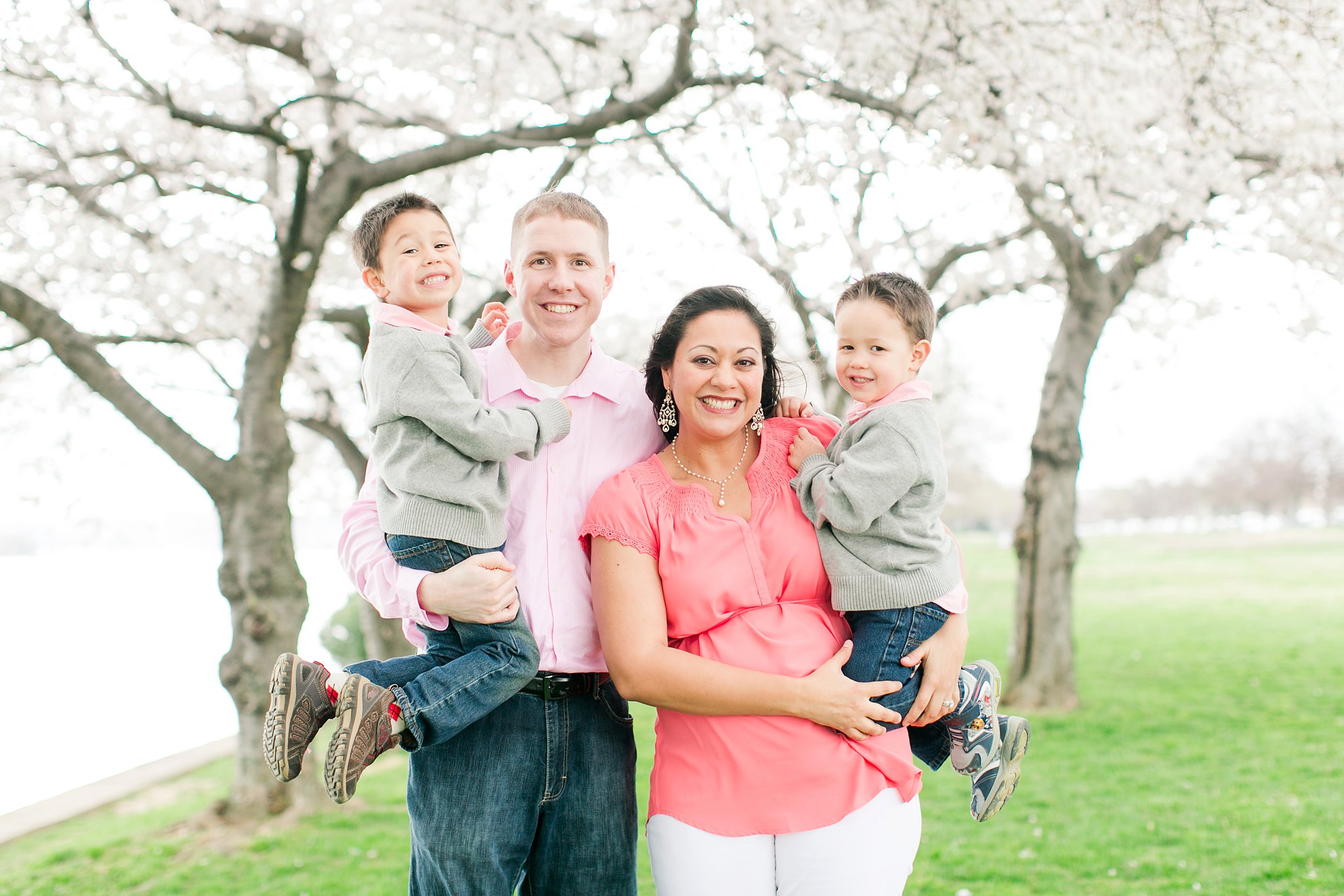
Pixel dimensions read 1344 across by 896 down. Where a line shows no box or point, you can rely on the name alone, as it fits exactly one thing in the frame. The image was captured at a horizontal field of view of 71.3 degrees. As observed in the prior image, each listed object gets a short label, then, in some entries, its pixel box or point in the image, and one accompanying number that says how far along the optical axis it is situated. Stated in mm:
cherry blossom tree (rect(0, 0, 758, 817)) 5918
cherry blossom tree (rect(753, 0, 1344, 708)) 5047
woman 2049
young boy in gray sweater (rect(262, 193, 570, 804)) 2129
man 2176
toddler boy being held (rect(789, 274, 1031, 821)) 2189
